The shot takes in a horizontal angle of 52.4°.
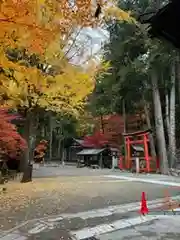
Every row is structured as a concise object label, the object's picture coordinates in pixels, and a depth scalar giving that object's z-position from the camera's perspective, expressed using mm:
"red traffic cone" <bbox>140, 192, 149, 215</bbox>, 4586
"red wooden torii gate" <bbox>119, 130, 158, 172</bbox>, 13281
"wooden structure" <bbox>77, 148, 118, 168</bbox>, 17210
